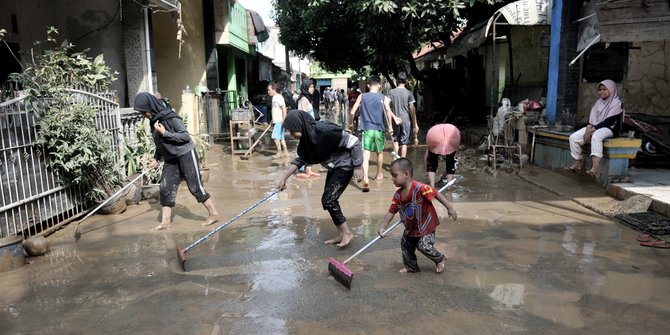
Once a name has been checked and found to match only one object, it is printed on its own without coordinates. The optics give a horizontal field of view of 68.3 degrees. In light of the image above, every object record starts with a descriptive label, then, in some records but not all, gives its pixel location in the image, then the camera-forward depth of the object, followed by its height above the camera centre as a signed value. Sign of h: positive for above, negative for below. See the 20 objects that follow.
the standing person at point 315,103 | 11.32 -0.12
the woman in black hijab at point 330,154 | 4.93 -0.56
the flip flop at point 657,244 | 4.83 -1.49
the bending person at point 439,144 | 7.11 -0.69
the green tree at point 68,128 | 5.72 -0.30
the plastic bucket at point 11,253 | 4.59 -1.39
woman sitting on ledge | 6.95 -0.40
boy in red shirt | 4.08 -0.95
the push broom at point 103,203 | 5.66 -1.23
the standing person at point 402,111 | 8.72 -0.25
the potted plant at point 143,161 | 7.38 -0.92
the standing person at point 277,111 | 10.48 -0.27
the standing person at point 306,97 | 10.17 +0.03
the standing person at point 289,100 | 12.58 -0.03
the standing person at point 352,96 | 15.85 +0.06
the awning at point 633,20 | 6.45 +0.94
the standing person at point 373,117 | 7.90 -0.32
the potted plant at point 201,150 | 9.54 -1.00
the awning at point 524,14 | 9.53 +1.56
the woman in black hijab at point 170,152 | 5.58 -0.59
